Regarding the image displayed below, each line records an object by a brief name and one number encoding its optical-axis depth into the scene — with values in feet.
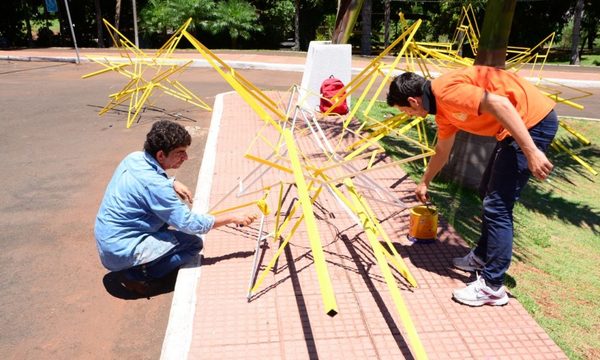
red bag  27.27
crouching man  10.70
